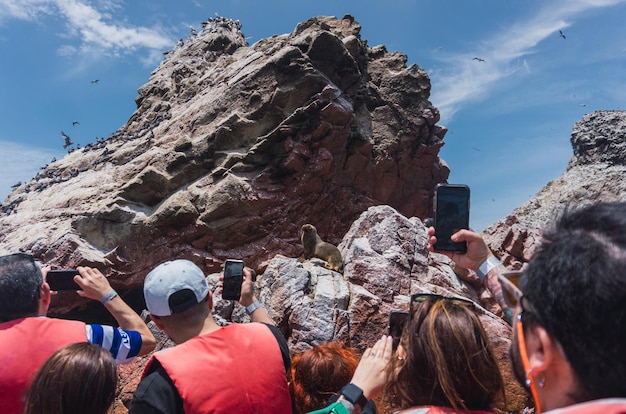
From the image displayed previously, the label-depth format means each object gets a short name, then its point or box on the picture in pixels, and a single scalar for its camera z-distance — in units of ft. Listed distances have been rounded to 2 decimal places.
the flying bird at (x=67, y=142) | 61.46
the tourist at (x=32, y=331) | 8.69
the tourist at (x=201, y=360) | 7.98
